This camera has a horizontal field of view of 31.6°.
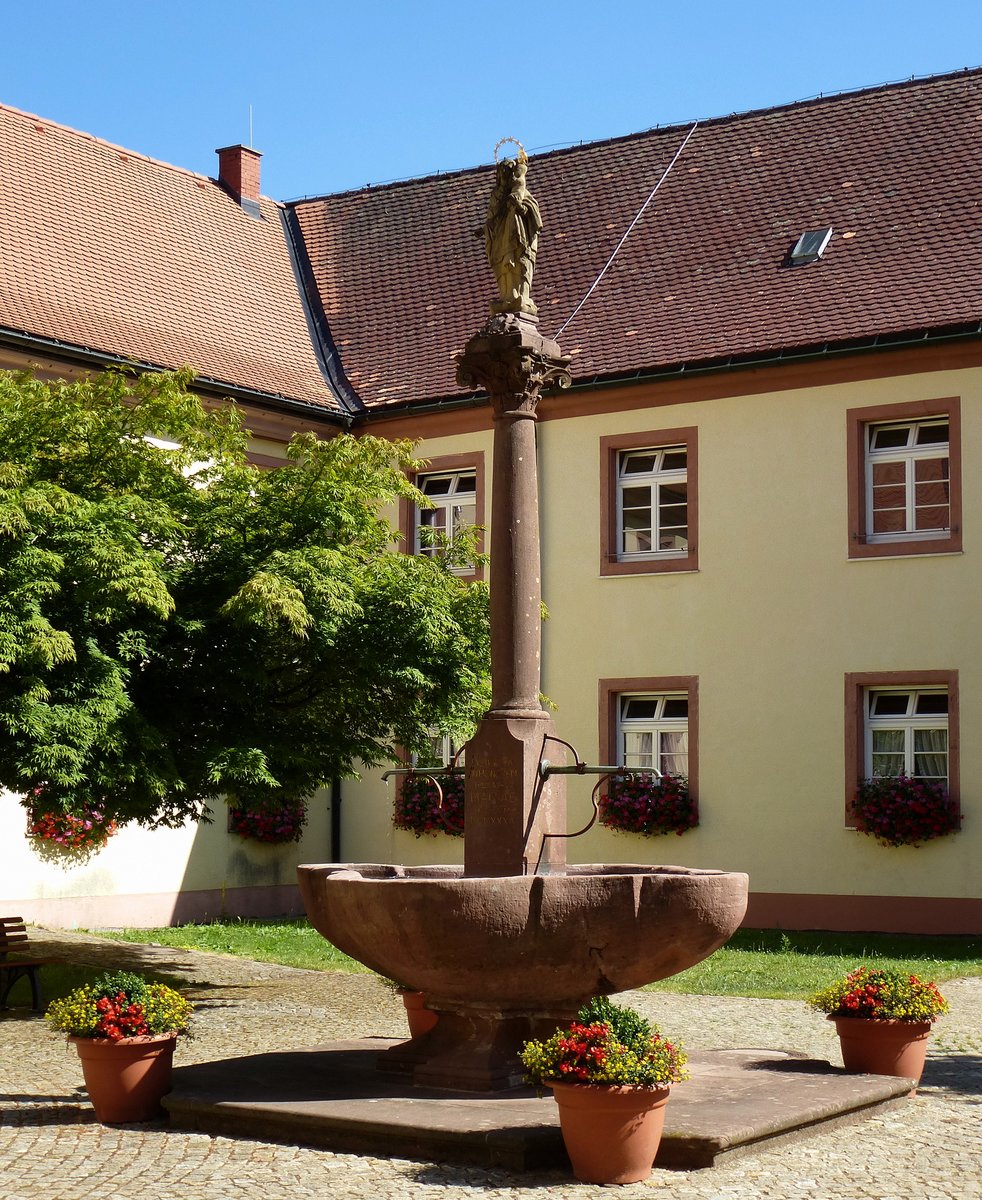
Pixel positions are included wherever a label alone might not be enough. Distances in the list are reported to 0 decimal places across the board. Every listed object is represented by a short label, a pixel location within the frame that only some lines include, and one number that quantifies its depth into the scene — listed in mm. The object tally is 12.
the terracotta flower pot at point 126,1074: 8156
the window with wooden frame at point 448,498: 20719
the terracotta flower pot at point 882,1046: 9031
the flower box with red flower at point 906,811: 17562
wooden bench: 12680
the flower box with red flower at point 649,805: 18938
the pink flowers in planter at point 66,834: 17219
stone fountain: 7910
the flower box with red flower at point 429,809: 20375
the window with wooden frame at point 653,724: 19203
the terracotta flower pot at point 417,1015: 9625
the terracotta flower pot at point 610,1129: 6988
